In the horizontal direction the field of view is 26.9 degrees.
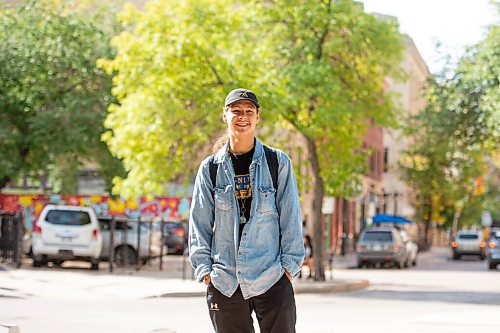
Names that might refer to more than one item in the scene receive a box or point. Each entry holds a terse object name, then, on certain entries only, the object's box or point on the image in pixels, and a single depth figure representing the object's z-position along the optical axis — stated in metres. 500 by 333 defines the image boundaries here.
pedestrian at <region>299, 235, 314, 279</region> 27.44
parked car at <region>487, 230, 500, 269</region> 39.94
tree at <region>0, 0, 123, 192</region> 31.77
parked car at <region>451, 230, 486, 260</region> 54.97
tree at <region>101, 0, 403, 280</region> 24.92
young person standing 5.35
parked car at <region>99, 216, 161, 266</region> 29.58
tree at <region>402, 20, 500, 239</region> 27.48
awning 57.06
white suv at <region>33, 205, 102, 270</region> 27.17
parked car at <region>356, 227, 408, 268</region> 39.19
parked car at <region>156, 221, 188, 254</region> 41.28
